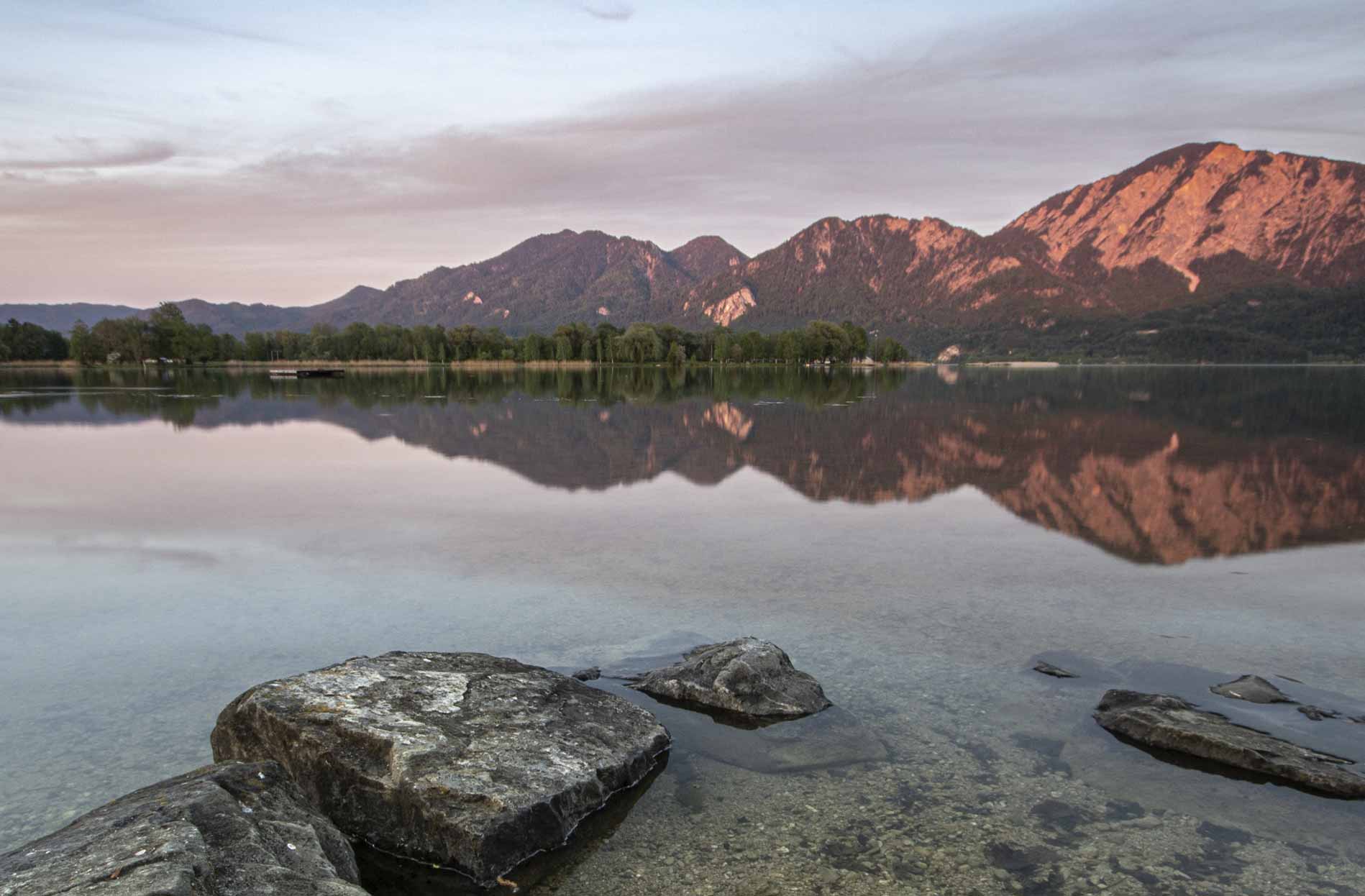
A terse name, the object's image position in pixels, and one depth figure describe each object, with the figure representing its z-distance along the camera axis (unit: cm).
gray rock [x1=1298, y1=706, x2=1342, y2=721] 979
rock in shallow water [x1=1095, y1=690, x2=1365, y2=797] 836
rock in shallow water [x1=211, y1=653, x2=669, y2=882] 731
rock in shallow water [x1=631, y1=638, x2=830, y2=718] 1011
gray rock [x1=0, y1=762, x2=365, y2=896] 516
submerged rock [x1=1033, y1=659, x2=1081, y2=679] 1120
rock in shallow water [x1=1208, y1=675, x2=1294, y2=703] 1030
